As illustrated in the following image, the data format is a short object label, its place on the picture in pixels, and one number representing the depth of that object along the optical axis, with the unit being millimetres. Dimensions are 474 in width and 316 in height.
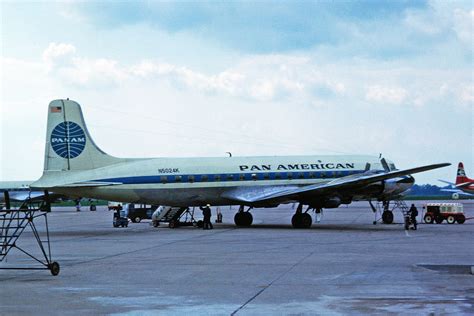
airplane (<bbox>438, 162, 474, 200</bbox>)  96606
